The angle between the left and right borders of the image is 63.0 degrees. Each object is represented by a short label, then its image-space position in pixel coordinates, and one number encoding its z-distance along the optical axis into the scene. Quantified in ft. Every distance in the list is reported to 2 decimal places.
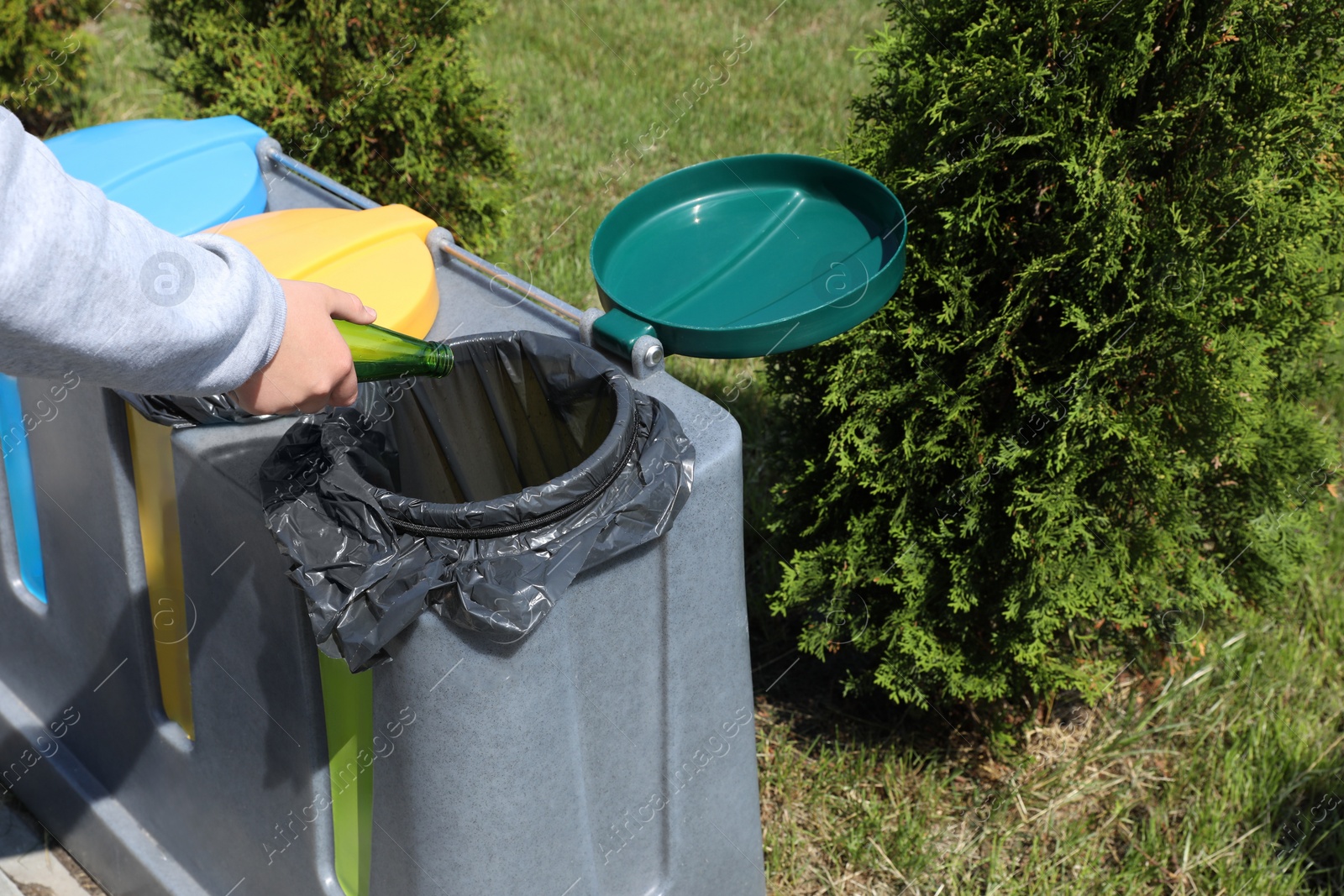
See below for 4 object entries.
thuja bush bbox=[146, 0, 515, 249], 11.73
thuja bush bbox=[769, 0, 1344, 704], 6.91
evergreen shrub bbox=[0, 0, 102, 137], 15.15
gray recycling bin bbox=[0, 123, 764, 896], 5.49
